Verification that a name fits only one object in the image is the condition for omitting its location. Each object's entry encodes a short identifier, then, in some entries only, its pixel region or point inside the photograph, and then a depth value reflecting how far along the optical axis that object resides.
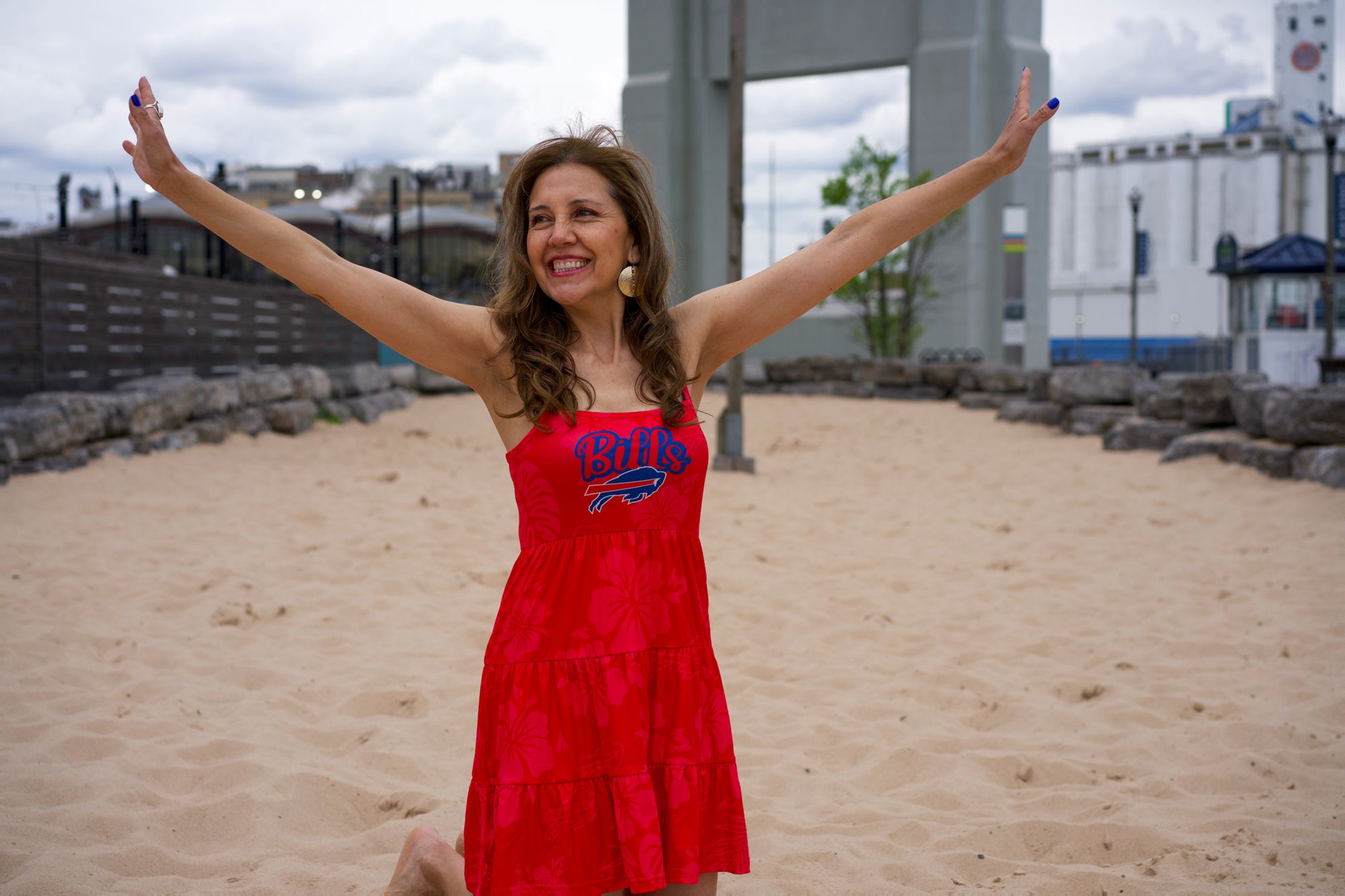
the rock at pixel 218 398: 10.52
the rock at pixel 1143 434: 10.55
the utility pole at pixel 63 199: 14.92
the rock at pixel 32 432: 7.42
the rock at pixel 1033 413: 13.84
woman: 1.83
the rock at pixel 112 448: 8.45
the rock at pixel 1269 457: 8.14
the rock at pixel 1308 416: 7.89
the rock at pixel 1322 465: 7.46
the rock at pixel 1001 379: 16.36
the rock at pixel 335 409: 13.21
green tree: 21.31
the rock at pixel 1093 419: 12.36
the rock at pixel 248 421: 11.09
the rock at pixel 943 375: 17.98
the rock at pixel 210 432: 10.24
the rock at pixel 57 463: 7.51
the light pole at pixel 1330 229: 17.55
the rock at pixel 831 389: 18.45
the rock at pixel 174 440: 9.39
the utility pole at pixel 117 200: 20.89
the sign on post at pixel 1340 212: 37.50
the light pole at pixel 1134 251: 21.86
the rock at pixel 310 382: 12.83
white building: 45.22
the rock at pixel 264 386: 11.66
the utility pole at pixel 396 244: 18.25
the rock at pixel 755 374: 19.42
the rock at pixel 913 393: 18.03
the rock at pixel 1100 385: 12.84
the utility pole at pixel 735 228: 9.68
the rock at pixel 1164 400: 10.72
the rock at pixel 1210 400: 9.93
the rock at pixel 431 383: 18.22
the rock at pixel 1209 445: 9.08
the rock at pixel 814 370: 19.06
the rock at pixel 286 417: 11.75
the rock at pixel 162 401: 9.30
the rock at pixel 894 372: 18.27
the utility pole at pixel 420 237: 22.16
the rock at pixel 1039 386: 14.70
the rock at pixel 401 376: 17.22
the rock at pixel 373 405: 14.00
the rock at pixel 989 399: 16.38
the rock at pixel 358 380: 14.21
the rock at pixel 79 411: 8.18
